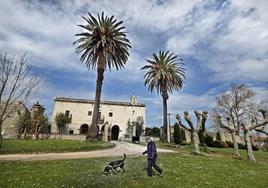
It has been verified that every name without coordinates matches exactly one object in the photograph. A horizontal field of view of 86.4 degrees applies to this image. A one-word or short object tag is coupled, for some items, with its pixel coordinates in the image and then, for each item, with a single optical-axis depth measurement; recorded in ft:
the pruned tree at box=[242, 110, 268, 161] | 43.77
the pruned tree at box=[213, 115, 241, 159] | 49.77
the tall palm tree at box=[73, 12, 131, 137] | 65.38
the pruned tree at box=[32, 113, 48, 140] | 71.48
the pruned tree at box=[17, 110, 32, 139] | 73.13
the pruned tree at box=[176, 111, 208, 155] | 47.06
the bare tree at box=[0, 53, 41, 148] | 25.78
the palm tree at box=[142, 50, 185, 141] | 84.40
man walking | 21.63
